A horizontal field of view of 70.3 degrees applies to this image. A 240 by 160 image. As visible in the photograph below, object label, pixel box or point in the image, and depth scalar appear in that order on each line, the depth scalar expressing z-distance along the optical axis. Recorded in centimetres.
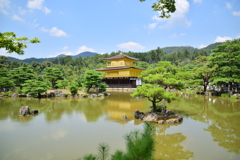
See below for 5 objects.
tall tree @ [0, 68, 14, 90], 1927
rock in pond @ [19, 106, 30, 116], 952
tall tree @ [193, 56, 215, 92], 1833
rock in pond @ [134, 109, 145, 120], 851
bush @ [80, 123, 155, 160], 209
